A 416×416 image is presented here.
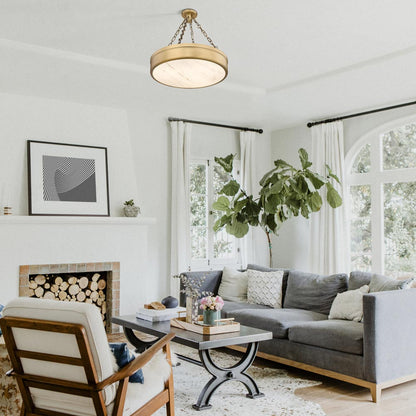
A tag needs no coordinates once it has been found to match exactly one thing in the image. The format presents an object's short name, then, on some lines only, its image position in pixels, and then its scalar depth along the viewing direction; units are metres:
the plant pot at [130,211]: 6.03
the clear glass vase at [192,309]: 4.06
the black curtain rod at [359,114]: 5.84
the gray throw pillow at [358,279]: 4.59
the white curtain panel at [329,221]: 6.41
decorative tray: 3.77
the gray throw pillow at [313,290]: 4.91
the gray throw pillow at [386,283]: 4.14
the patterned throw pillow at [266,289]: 5.30
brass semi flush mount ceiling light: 3.28
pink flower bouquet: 3.86
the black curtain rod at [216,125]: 6.67
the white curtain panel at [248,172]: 7.16
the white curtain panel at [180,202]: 6.48
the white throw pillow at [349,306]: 4.34
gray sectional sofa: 3.70
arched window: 5.92
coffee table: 3.54
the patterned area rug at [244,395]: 3.43
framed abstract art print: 5.56
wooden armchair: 2.31
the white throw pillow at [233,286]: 5.61
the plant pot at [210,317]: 3.84
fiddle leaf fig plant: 6.07
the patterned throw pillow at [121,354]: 2.54
